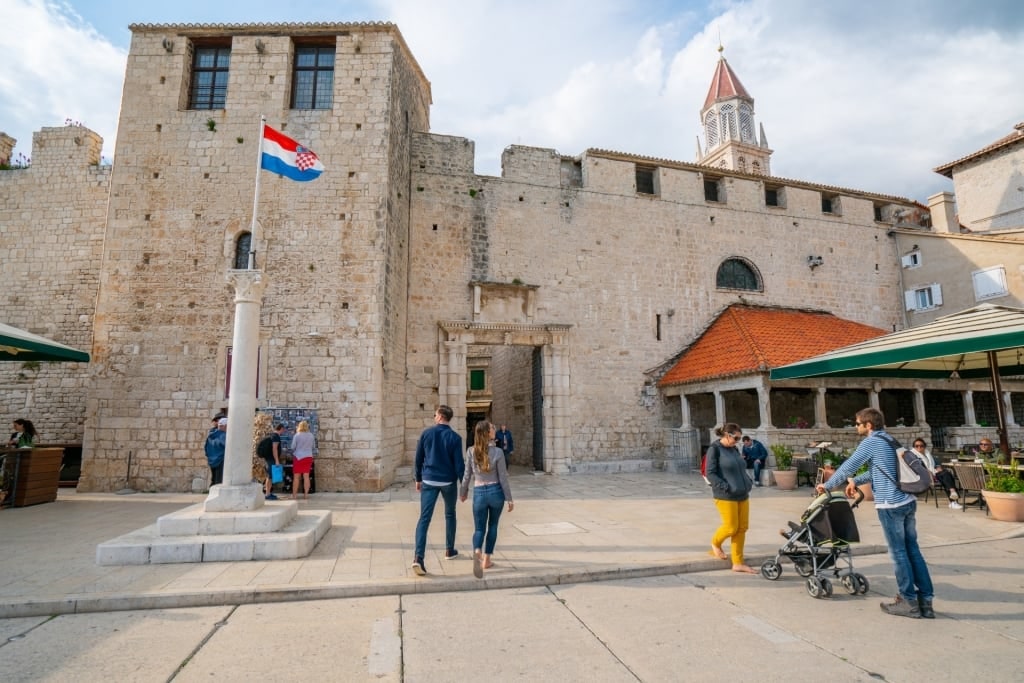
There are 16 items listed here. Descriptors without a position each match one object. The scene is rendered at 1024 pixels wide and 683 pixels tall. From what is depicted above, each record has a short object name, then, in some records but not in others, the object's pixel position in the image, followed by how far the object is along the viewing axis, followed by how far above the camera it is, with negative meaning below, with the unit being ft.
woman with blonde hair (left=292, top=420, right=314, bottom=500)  32.60 -2.34
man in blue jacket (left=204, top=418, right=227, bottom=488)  28.63 -1.99
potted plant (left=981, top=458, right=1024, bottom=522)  24.27 -3.90
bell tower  139.13 +79.24
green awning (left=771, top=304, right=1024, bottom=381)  24.23 +3.45
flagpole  22.80 +9.42
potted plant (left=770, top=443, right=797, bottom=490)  38.01 -4.16
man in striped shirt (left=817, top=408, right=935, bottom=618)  13.51 -2.80
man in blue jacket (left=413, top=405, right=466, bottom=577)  17.84 -1.78
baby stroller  15.20 -3.88
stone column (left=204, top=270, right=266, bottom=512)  21.09 +0.34
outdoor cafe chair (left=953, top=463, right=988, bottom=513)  26.71 -3.35
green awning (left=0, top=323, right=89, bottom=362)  29.12 +4.05
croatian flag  26.53 +13.55
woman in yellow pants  17.52 -2.53
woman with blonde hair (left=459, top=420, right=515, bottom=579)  17.28 -2.40
